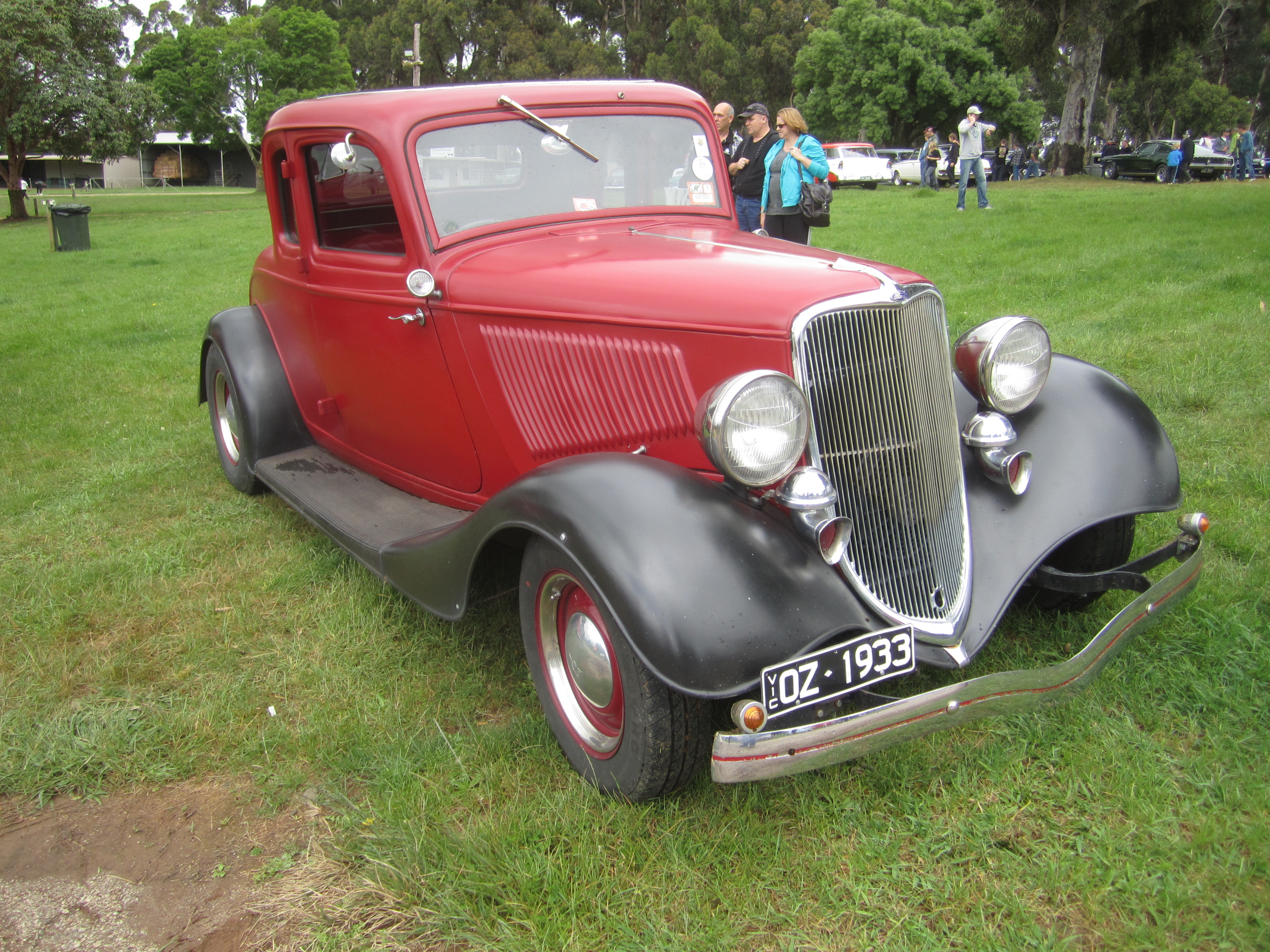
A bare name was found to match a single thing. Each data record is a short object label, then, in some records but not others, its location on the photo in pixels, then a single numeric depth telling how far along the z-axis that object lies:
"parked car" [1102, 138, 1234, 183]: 25.03
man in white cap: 13.84
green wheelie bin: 14.99
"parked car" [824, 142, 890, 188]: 25.50
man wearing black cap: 7.27
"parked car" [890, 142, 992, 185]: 26.52
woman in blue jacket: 6.85
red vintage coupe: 2.02
